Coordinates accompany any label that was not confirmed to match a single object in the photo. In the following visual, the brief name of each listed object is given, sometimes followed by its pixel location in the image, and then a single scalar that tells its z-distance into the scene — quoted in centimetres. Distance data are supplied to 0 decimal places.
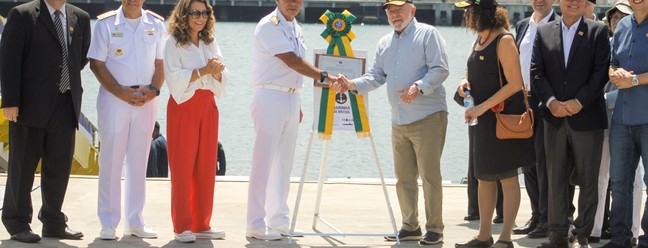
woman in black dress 792
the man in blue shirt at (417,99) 851
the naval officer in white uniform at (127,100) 847
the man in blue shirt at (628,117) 789
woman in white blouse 840
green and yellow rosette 875
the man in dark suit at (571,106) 804
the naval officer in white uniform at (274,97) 859
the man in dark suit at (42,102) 822
